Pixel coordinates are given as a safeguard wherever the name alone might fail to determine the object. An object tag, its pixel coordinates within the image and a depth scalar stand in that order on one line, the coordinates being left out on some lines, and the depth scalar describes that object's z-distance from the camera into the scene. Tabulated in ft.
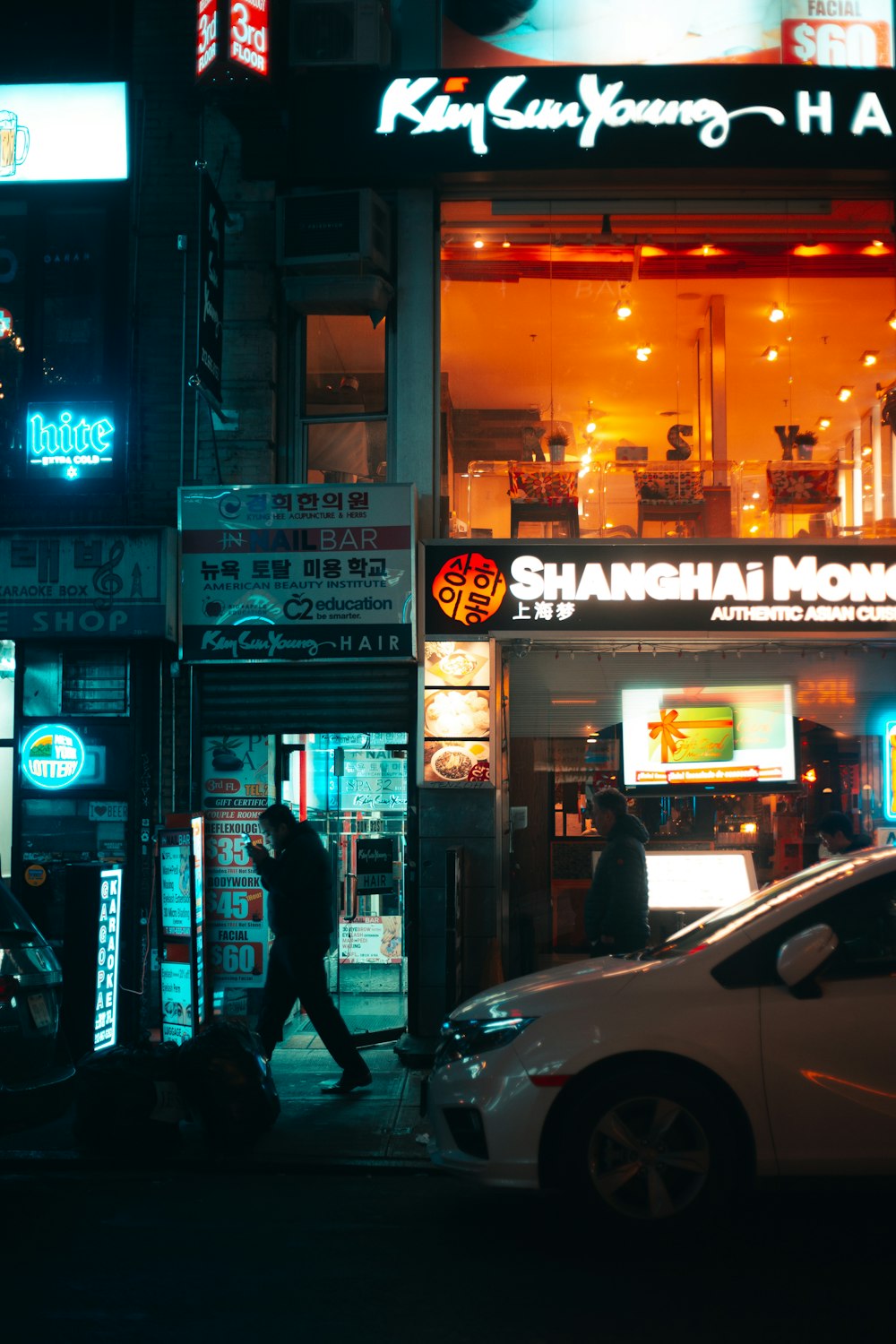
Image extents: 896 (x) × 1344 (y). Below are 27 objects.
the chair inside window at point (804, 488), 36.19
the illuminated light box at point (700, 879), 34.45
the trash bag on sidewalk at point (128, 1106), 23.08
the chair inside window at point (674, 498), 36.17
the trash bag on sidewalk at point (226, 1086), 23.36
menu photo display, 34.81
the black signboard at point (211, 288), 33.24
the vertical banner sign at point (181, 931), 30.37
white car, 17.15
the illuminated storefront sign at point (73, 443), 36.58
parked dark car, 20.07
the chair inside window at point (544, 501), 35.86
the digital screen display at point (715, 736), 36.76
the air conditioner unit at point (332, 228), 34.73
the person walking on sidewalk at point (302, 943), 28.22
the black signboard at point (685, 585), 35.12
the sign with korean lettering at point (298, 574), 33.91
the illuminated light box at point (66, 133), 36.94
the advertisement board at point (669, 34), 36.91
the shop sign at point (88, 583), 33.68
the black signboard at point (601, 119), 35.47
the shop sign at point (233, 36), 34.45
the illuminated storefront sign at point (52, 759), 35.35
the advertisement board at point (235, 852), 34.99
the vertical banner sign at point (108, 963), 29.14
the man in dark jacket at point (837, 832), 31.07
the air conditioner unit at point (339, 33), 36.22
